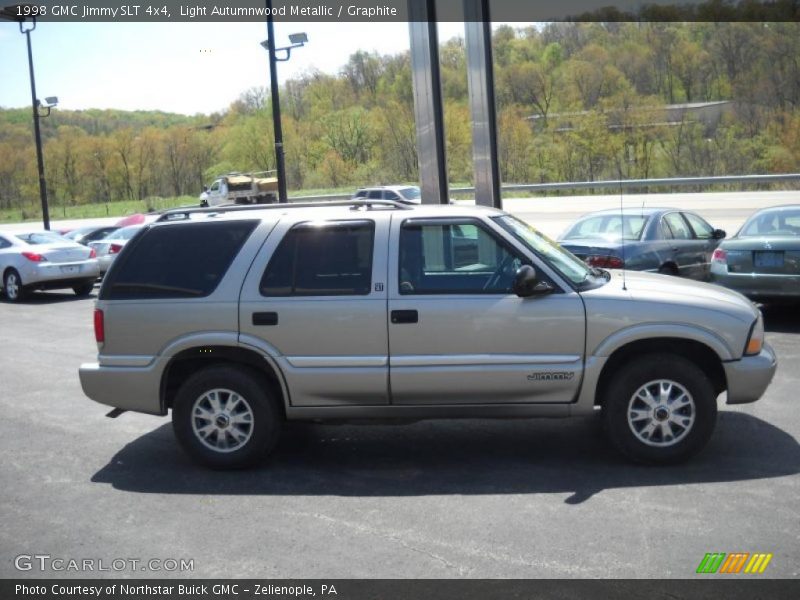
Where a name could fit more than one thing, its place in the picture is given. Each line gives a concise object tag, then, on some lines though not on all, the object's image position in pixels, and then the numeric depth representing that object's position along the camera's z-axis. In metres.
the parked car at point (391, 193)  27.50
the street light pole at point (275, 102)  19.47
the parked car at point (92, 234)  24.20
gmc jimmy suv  5.98
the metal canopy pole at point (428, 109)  12.65
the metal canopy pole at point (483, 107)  12.52
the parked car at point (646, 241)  10.82
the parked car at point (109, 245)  21.41
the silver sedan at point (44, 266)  18.91
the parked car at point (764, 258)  10.69
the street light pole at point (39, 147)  30.16
